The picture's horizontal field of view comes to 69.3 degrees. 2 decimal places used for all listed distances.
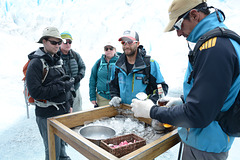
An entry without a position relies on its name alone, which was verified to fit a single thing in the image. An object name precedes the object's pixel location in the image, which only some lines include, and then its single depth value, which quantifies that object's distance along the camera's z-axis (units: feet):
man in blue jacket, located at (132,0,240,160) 2.71
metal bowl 4.63
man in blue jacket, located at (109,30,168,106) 6.67
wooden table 3.45
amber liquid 4.98
